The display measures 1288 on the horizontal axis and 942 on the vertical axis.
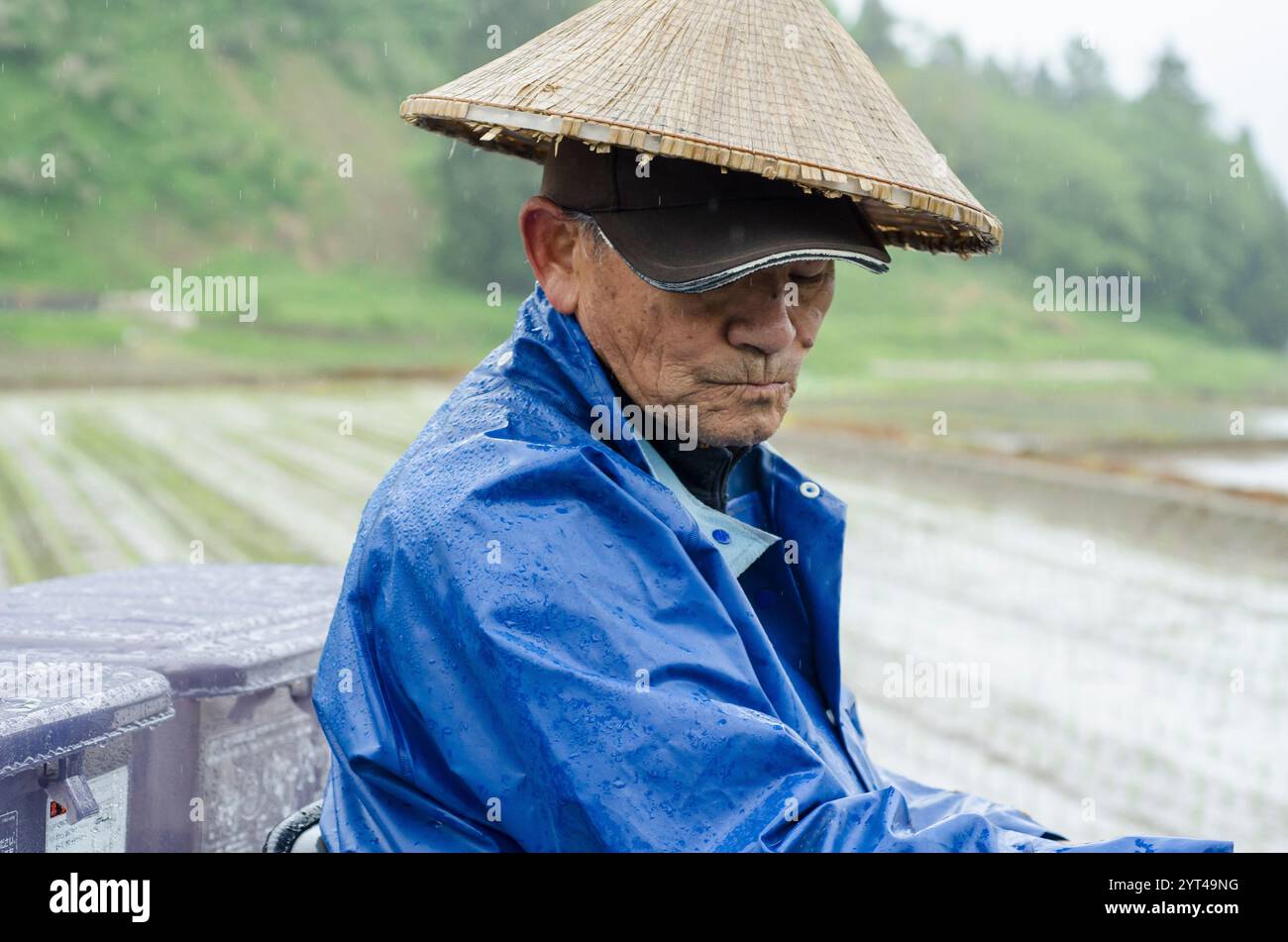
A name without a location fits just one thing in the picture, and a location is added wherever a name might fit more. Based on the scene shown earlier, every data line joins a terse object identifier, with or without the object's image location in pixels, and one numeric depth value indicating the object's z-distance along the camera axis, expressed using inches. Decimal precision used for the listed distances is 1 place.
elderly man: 61.0
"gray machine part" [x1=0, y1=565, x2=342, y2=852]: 94.0
